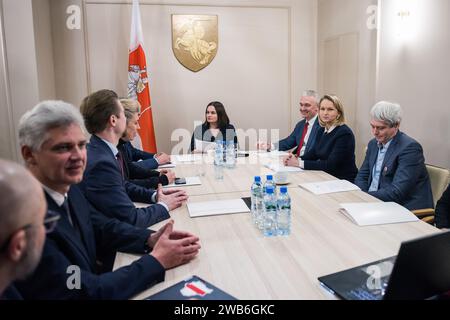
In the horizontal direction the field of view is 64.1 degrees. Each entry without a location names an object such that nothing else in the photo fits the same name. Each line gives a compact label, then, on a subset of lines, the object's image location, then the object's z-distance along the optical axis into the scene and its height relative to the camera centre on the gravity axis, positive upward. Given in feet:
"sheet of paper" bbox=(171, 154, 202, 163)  11.17 -1.77
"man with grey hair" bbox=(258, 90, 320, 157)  11.97 -0.81
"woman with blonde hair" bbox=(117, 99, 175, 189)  7.72 -1.66
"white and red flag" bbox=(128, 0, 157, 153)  14.05 +0.91
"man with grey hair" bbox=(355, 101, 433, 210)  7.45 -1.44
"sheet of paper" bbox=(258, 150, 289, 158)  11.47 -1.75
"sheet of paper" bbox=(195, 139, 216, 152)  12.84 -1.57
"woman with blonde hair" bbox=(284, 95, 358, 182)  9.54 -1.31
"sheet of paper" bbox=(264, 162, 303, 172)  9.39 -1.79
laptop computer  3.18 -1.71
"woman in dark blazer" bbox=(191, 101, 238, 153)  13.61 -1.01
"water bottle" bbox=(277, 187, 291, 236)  5.24 -1.68
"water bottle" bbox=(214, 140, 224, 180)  9.84 -1.62
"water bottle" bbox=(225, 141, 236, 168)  10.12 -1.60
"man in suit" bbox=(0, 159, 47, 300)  2.14 -0.71
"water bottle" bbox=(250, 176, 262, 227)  5.61 -1.66
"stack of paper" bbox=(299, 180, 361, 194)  7.29 -1.81
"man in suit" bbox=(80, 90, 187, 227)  5.39 -1.05
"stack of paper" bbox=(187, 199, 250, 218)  6.10 -1.85
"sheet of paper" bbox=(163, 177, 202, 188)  8.16 -1.84
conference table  3.83 -1.91
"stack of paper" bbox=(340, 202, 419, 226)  5.49 -1.81
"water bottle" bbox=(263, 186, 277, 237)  5.22 -1.63
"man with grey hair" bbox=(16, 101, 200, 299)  3.38 -1.47
